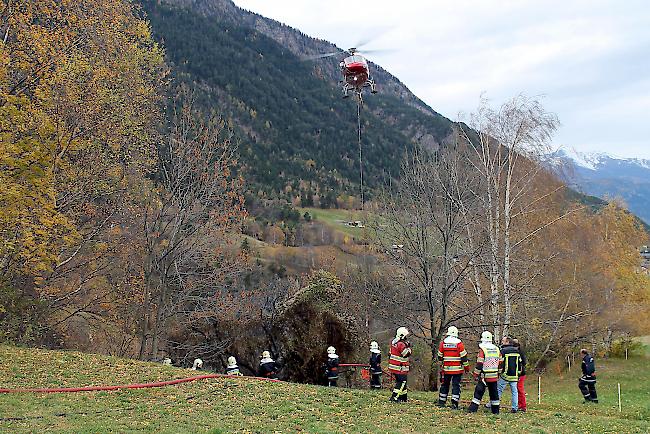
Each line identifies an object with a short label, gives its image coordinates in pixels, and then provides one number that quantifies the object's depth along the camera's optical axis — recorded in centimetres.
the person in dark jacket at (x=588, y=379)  1866
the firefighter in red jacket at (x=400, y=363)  1379
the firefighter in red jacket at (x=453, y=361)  1306
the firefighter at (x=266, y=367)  1795
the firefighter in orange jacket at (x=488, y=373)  1270
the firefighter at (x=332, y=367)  1806
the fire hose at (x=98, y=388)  1227
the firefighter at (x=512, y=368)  1323
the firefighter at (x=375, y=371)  1630
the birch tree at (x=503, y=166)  2348
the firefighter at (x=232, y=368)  1859
